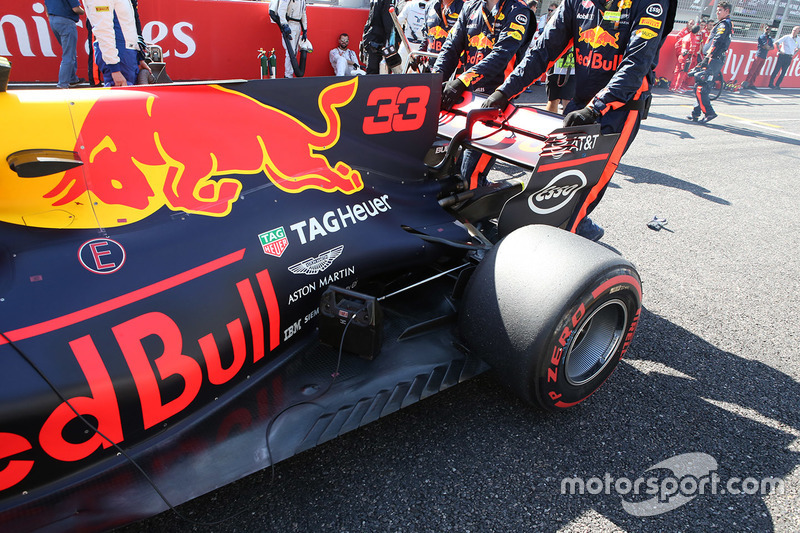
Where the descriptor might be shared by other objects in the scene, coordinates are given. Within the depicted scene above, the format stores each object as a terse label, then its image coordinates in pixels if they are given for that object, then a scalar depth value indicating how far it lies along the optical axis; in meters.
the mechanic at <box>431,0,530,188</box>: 4.20
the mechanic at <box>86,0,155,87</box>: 5.84
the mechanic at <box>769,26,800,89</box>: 18.25
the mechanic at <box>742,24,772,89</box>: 17.38
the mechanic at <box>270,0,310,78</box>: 8.51
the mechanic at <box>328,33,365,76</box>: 10.02
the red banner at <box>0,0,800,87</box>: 7.32
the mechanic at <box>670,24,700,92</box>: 15.04
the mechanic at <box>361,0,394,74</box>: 8.23
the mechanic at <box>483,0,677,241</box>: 3.18
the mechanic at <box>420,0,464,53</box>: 7.48
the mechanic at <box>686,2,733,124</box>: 10.56
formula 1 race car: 1.53
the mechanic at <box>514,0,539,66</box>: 4.51
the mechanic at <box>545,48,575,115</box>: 6.88
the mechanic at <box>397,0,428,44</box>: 9.68
